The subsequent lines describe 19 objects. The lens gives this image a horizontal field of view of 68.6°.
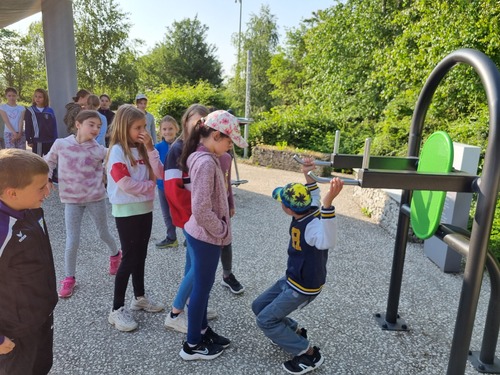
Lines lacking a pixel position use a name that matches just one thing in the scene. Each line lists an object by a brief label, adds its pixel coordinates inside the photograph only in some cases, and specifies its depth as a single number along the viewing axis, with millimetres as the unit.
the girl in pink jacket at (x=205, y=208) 2199
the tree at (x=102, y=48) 21641
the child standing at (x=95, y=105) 5711
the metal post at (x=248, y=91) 14433
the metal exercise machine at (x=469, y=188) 1771
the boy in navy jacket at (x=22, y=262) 1575
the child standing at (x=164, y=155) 4273
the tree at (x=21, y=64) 25109
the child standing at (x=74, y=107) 5273
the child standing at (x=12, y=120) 6820
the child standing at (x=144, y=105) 6995
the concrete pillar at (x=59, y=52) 7453
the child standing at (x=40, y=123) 6324
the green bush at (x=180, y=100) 15633
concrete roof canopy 6949
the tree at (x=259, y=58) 32781
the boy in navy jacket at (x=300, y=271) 2176
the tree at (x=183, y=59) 32344
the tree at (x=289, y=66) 26281
